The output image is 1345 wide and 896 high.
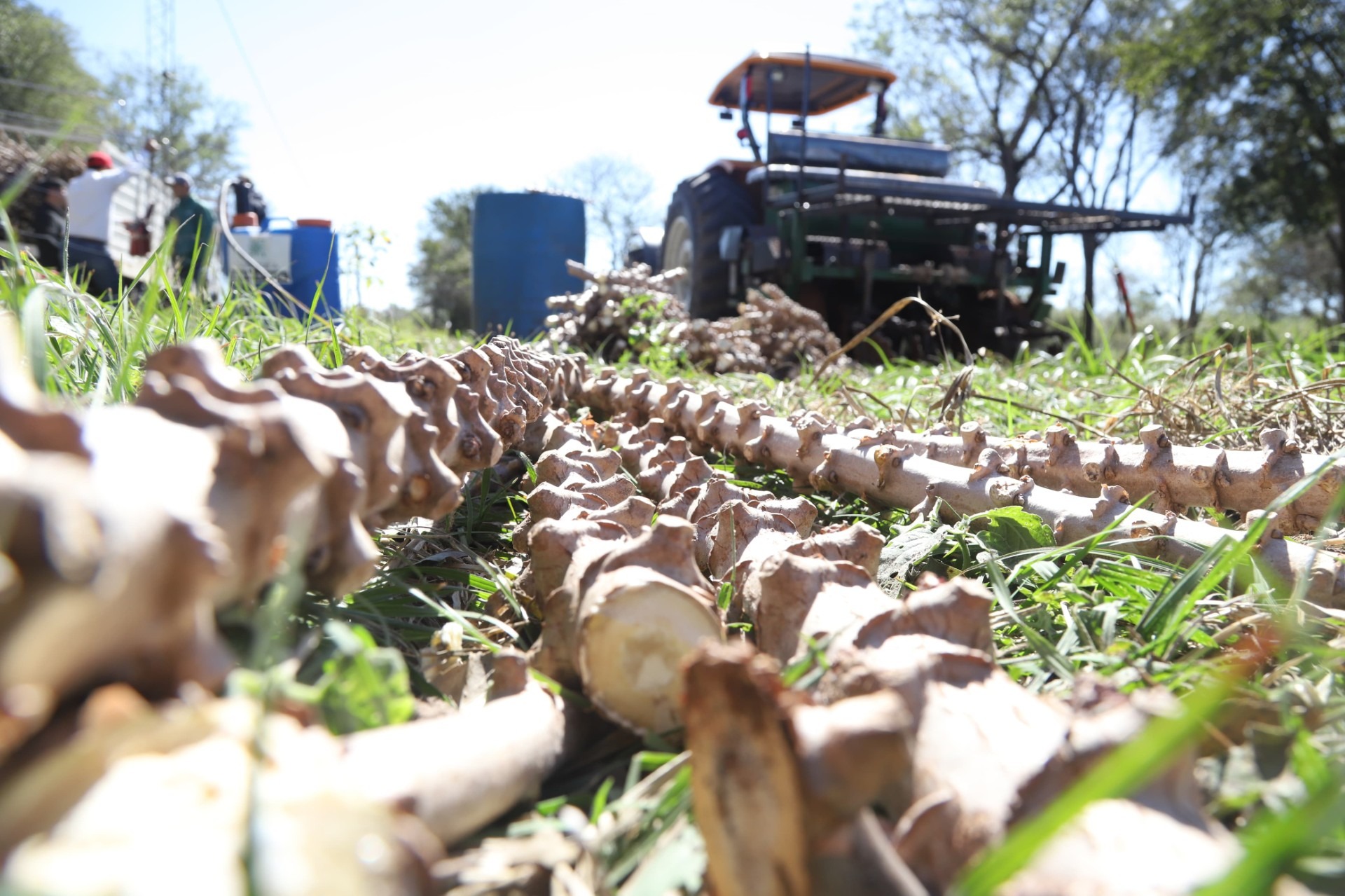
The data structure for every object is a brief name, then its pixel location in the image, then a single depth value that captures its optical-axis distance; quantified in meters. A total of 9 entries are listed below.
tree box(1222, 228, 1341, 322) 30.73
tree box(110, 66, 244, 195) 32.94
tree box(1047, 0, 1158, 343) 24.34
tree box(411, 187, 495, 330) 33.94
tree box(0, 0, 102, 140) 29.25
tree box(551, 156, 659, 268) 40.19
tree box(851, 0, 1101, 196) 24.44
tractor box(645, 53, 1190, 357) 7.54
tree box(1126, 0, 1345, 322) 17.14
